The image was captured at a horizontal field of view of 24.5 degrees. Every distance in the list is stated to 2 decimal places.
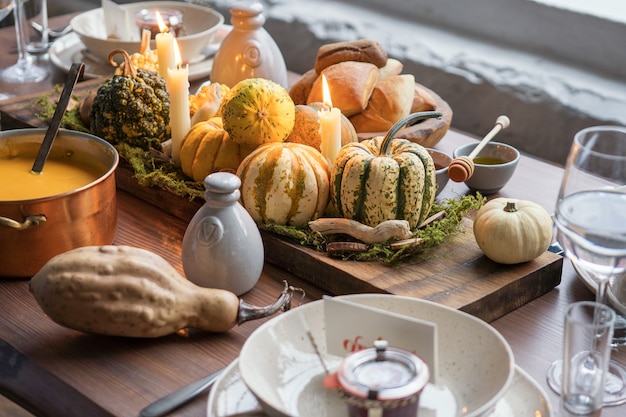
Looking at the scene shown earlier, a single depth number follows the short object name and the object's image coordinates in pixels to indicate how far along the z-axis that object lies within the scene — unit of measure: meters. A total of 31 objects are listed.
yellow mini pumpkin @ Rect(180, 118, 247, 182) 1.62
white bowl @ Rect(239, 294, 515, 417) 1.23
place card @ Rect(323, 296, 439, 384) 1.24
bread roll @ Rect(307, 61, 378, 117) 1.75
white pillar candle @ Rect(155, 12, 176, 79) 1.81
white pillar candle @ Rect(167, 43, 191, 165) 1.66
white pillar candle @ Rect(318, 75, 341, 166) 1.58
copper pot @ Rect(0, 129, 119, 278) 1.43
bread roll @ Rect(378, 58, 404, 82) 1.84
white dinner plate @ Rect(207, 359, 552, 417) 1.24
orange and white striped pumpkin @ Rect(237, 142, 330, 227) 1.52
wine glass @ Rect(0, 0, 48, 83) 2.16
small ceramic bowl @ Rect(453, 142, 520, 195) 1.66
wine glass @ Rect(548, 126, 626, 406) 1.24
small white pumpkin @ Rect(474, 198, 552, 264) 1.46
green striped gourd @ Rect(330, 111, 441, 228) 1.50
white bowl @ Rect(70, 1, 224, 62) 2.07
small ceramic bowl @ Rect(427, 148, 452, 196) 1.61
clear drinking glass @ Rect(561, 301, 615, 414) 1.21
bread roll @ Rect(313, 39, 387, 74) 1.83
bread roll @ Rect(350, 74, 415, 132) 1.76
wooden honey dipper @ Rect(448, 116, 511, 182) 1.58
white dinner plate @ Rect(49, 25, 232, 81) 2.09
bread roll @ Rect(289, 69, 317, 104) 1.84
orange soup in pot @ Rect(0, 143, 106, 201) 1.50
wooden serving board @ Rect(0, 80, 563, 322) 1.42
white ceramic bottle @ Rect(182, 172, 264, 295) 1.42
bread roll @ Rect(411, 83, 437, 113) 1.82
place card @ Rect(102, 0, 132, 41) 2.18
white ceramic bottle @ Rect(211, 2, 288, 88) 1.89
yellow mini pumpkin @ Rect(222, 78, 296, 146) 1.59
